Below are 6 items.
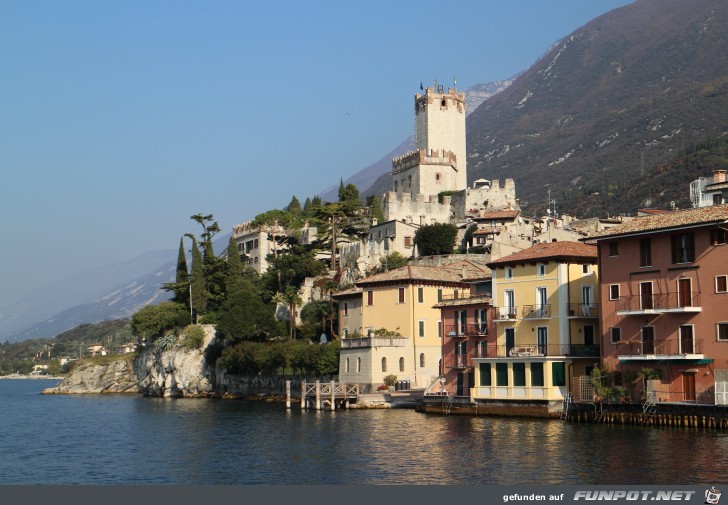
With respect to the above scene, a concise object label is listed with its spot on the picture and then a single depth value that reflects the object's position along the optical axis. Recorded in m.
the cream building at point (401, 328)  77.88
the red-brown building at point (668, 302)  52.59
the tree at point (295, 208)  139.35
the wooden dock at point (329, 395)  75.19
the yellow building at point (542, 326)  60.69
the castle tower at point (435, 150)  122.81
